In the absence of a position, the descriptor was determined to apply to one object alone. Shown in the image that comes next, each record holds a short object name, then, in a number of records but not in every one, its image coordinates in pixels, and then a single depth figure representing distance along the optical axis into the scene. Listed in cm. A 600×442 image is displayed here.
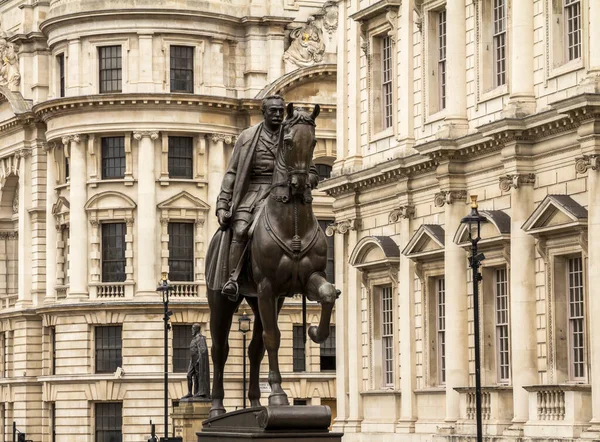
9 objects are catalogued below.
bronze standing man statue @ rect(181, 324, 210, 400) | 5347
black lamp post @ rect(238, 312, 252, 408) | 5287
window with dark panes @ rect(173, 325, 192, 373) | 7588
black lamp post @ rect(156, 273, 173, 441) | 5843
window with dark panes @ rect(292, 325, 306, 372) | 7694
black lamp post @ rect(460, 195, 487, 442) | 3672
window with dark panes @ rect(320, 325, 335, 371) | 7853
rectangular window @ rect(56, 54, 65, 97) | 7900
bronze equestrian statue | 1873
